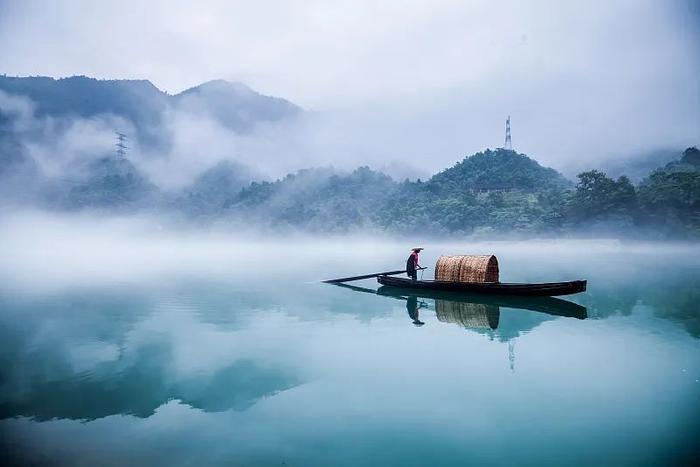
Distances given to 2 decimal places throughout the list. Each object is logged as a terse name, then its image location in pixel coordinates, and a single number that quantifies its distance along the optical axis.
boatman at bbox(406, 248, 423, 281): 20.85
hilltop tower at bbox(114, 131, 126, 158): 143.73
